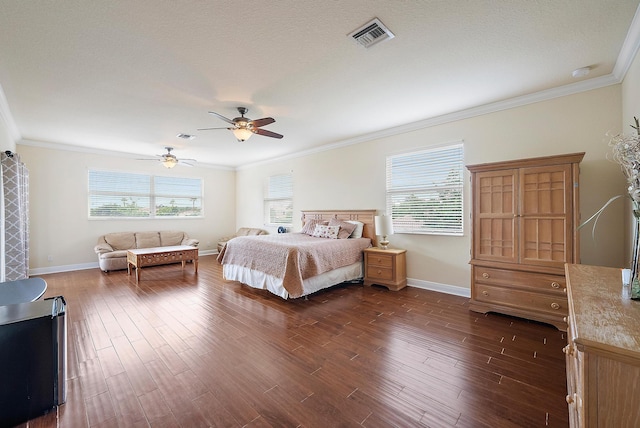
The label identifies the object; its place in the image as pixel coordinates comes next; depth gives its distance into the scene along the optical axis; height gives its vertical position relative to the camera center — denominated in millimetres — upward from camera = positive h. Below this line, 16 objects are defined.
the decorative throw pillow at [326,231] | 4801 -347
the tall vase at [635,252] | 1371 -218
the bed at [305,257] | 3596 -662
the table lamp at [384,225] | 4340 -203
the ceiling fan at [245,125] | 3389 +1170
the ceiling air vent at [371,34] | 2025 +1458
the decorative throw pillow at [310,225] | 5364 -255
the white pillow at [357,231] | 4867 -338
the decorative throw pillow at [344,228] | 4762 -281
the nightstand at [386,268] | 4141 -895
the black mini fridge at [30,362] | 1579 -943
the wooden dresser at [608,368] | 793 -496
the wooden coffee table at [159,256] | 4820 -824
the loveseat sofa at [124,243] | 5477 -701
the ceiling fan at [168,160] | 5418 +1124
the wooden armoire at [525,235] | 2682 -250
